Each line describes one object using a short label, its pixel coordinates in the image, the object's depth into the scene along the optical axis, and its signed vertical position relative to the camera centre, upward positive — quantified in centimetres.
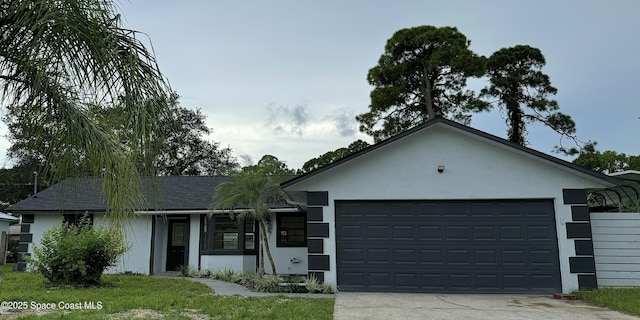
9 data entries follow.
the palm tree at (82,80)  285 +108
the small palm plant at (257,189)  1124 +102
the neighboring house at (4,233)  1845 -18
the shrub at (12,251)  1942 -105
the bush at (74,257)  955 -67
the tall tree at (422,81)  2527 +889
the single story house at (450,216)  934 +22
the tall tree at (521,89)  2503 +834
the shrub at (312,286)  927 -131
